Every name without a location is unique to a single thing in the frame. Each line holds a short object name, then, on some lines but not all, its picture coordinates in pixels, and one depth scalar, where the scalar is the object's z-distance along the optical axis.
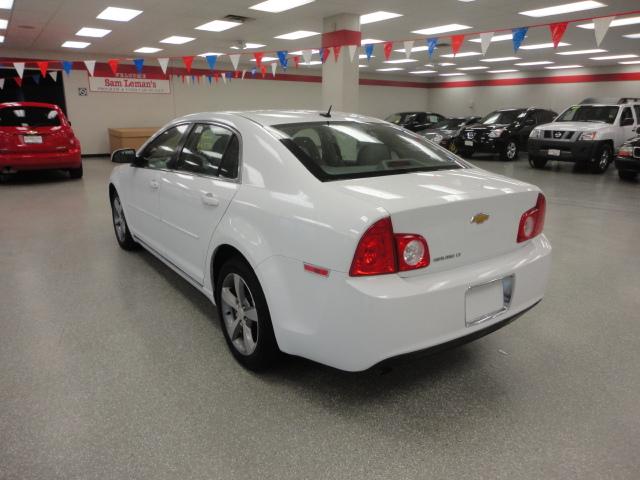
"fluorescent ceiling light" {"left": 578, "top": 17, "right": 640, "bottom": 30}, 10.07
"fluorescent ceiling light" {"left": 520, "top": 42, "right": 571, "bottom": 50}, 13.99
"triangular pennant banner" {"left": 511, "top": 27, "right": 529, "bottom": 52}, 6.92
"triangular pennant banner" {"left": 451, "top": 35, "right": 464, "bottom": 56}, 7.35
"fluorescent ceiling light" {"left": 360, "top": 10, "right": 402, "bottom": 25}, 9.59
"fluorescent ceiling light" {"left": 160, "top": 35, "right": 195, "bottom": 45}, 12.44
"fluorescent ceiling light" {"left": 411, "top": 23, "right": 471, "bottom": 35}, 10.86
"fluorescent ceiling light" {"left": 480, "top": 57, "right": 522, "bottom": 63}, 17.50
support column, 9.61
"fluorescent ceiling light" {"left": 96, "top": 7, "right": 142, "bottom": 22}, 9.25
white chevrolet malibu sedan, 1.74
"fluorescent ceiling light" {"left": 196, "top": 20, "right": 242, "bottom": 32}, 10.55
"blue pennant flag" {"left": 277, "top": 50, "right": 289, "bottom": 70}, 10.41
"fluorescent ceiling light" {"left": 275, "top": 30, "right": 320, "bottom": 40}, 11.72
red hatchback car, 7.91
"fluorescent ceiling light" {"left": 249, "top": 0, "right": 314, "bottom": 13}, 8.67
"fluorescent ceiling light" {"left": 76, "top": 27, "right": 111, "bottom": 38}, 11.19
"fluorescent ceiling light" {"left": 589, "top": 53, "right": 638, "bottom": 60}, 16.59
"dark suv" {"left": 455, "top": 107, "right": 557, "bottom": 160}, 12.61
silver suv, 9.88
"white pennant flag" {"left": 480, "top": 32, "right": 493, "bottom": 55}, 7.34
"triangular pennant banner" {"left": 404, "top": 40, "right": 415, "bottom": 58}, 9.17
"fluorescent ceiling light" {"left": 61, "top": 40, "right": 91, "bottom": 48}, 13.08
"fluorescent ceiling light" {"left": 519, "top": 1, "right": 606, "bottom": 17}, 8.68
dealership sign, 15.75
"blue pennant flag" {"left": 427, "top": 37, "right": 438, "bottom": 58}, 8.54
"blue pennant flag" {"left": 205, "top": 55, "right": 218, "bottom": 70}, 10.04
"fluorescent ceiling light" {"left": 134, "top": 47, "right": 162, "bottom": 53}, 14.46
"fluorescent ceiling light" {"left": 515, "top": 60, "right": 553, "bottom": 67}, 18.68
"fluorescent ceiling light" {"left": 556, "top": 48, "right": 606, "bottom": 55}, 15.16
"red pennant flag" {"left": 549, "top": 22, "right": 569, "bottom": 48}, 6.72
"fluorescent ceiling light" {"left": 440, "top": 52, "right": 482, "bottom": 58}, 16.16
